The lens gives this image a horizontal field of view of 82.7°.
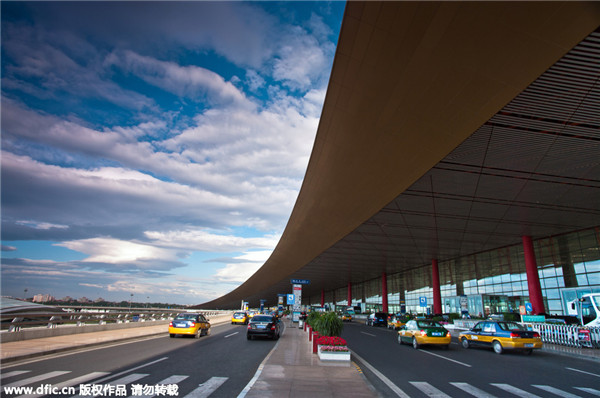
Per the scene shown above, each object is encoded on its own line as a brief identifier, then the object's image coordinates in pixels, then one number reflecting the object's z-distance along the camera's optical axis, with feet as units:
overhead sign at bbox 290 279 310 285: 105.81
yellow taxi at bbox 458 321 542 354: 50.88
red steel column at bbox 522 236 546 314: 89.99
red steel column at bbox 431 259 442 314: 144.15
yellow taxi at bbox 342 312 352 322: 177.26
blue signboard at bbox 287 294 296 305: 112.10
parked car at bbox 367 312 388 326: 133.46
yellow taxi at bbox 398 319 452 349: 56.34
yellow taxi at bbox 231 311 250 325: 129.29
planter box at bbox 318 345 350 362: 35.79
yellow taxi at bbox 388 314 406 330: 109.44
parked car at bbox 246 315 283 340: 67.05
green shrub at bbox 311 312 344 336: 49.97
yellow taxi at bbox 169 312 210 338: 65.57
